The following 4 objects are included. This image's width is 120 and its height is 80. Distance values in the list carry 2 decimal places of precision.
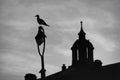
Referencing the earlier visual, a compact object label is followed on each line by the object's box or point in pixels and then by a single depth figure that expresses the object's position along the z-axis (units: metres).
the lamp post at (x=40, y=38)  15.14
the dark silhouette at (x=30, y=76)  62.12
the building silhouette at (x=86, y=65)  48.02
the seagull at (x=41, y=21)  16.20
